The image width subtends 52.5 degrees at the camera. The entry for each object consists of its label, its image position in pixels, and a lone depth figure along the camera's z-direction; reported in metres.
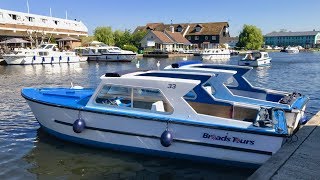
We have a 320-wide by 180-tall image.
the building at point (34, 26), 68.69
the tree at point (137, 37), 92.31
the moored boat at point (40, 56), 49.62
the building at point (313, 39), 196.38
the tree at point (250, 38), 117.03
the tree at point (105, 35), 89.00
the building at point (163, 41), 86.38
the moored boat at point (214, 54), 74.06
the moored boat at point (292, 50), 124.60
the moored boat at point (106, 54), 59.88
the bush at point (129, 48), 78.49
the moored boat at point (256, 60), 45.91
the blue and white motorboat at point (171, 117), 8.35
